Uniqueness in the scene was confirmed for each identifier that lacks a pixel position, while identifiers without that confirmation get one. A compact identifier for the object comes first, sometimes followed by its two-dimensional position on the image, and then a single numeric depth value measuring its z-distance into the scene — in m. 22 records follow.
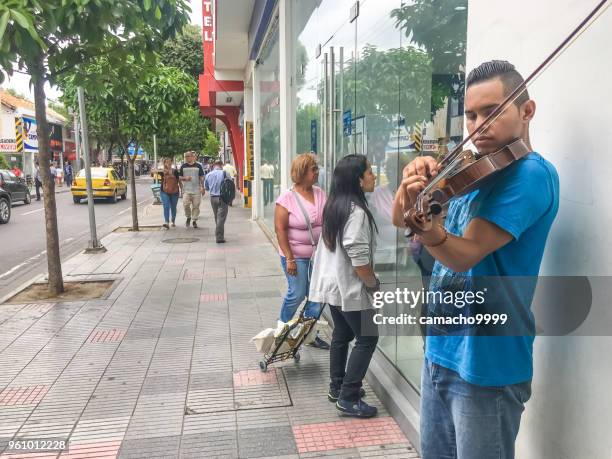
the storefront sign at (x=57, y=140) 49.16
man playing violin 1.39
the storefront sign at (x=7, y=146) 25.97
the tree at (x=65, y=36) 3.98
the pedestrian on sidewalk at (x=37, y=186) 22.42
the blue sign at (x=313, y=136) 6.01
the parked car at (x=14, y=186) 17.75
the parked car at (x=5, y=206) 14.28
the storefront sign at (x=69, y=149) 53.59
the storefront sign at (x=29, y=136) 30.58
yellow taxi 20.92
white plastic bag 3.82
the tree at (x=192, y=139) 31.38
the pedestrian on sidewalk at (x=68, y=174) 34.19
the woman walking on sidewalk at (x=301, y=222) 3.86
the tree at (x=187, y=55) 26.44
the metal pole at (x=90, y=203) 8.84
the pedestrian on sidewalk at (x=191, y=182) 12.08
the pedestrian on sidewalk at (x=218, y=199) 10.16
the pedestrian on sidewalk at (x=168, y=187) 11.96
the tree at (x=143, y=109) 10.82
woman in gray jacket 3.01
